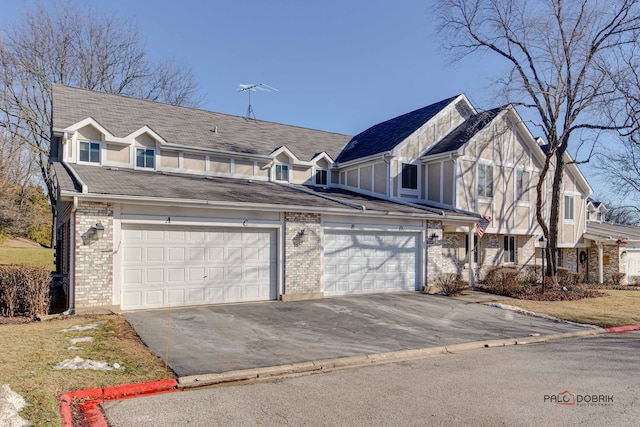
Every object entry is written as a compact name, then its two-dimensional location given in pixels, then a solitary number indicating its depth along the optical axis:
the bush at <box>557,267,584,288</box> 20.77
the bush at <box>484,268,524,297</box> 17.02
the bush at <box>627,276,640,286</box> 26.16
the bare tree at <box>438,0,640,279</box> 18.14
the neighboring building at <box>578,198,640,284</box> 24.56
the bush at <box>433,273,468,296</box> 15.91
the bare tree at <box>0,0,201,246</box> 24.28
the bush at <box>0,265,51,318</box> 10.25
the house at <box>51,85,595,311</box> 11.47
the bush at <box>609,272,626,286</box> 24.61
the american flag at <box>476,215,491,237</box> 17.78
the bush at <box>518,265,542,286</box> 19.02
